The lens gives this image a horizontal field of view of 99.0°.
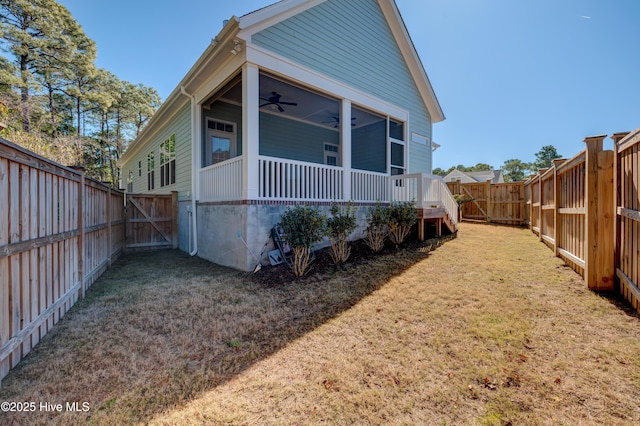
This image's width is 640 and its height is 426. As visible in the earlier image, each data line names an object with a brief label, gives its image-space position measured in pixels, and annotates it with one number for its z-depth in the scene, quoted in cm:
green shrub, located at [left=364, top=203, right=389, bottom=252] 653
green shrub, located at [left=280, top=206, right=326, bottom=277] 523
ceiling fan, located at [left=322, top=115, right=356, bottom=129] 997
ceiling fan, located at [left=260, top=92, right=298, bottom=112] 787
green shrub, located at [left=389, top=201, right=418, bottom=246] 693
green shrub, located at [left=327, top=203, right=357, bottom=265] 577
